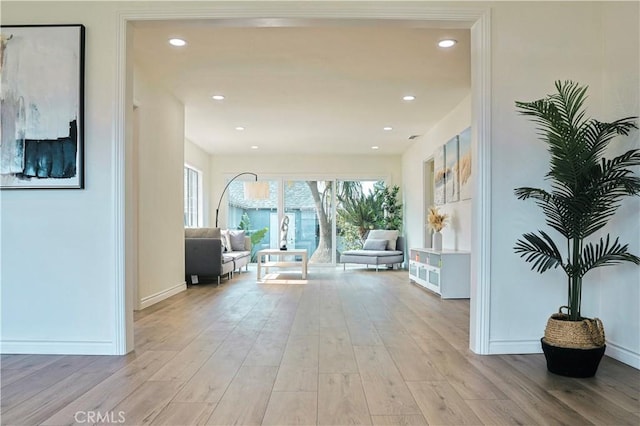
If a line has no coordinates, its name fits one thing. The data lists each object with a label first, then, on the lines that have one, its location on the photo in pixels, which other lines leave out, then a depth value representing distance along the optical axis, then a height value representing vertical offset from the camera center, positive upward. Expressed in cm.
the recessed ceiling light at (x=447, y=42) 390 +149
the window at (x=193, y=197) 898 +34
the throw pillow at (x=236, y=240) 875 -50
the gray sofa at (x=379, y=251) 881 -73
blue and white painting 296 +69
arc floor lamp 993 +81
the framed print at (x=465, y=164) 580 +67
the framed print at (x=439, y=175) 698 +62
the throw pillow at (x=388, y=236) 920 -43
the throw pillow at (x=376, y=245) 911 -61
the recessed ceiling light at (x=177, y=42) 392 +150
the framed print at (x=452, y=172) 631 +62
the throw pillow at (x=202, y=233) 708 -29
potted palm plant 253 +5
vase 621 -36
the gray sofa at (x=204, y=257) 656 -62
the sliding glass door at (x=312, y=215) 1009 -1
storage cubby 544 -72
